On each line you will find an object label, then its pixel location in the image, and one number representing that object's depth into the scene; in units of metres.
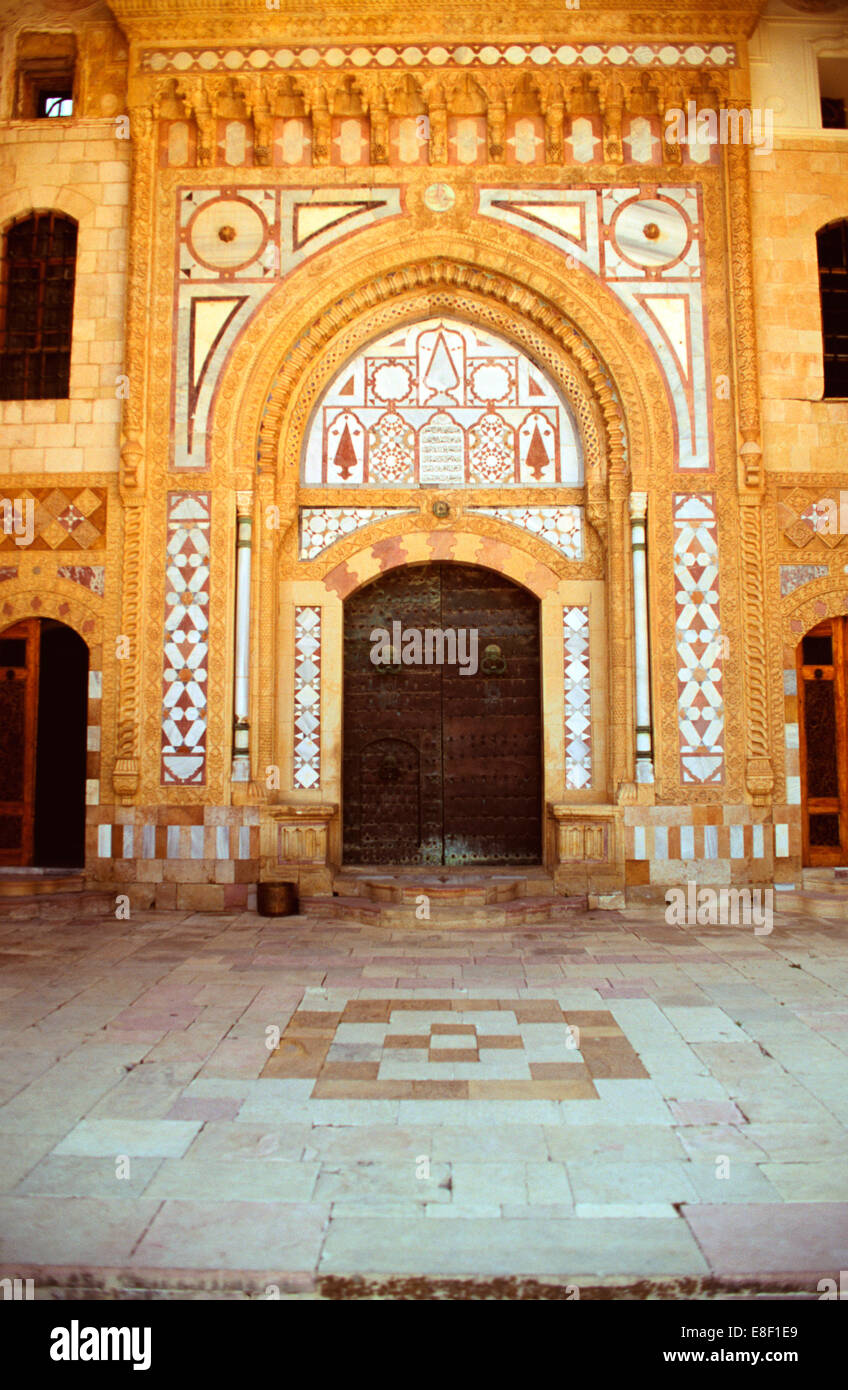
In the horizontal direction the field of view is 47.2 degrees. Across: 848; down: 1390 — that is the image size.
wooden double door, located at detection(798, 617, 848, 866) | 8.30
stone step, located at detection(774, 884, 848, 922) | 7.68
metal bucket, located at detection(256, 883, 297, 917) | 7.71
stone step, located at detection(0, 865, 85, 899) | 8.04
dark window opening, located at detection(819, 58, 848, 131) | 8.97
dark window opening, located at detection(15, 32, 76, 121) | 8.95
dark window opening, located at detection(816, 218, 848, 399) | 8.61
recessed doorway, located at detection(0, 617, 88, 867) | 8.42
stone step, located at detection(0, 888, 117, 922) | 7.70
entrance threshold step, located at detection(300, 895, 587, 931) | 7.38
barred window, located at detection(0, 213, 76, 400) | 8.71
